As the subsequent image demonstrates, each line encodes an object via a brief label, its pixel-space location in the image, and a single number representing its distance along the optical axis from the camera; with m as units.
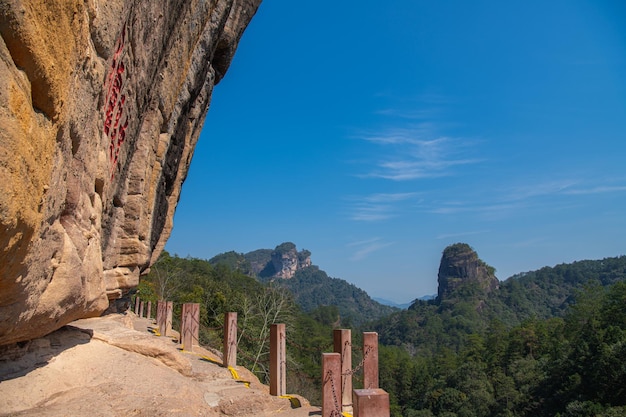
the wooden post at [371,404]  4.08
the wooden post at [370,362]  6.60
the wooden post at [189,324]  9.70
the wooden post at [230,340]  8.73
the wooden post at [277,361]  7.48
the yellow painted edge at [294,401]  7.26
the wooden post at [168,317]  12.67
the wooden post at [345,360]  6.73
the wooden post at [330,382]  5.80
